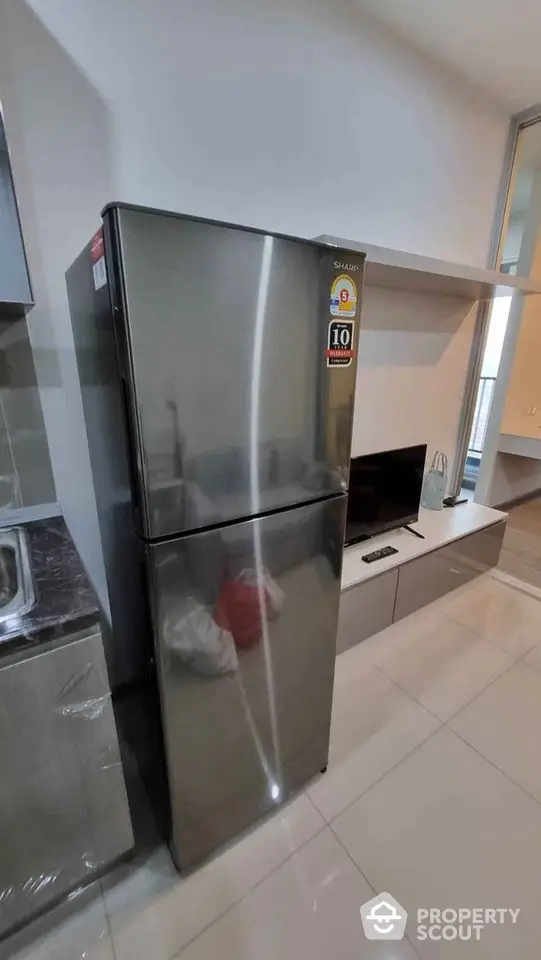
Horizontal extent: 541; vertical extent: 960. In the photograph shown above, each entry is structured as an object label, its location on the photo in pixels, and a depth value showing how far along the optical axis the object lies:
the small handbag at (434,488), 2.67
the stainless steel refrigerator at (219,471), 0.77
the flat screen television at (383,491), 2.10
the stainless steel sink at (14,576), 0.88
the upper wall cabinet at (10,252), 0.91
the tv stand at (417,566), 2.00
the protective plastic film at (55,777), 0.85
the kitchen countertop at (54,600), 0.81
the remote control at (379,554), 2.10
